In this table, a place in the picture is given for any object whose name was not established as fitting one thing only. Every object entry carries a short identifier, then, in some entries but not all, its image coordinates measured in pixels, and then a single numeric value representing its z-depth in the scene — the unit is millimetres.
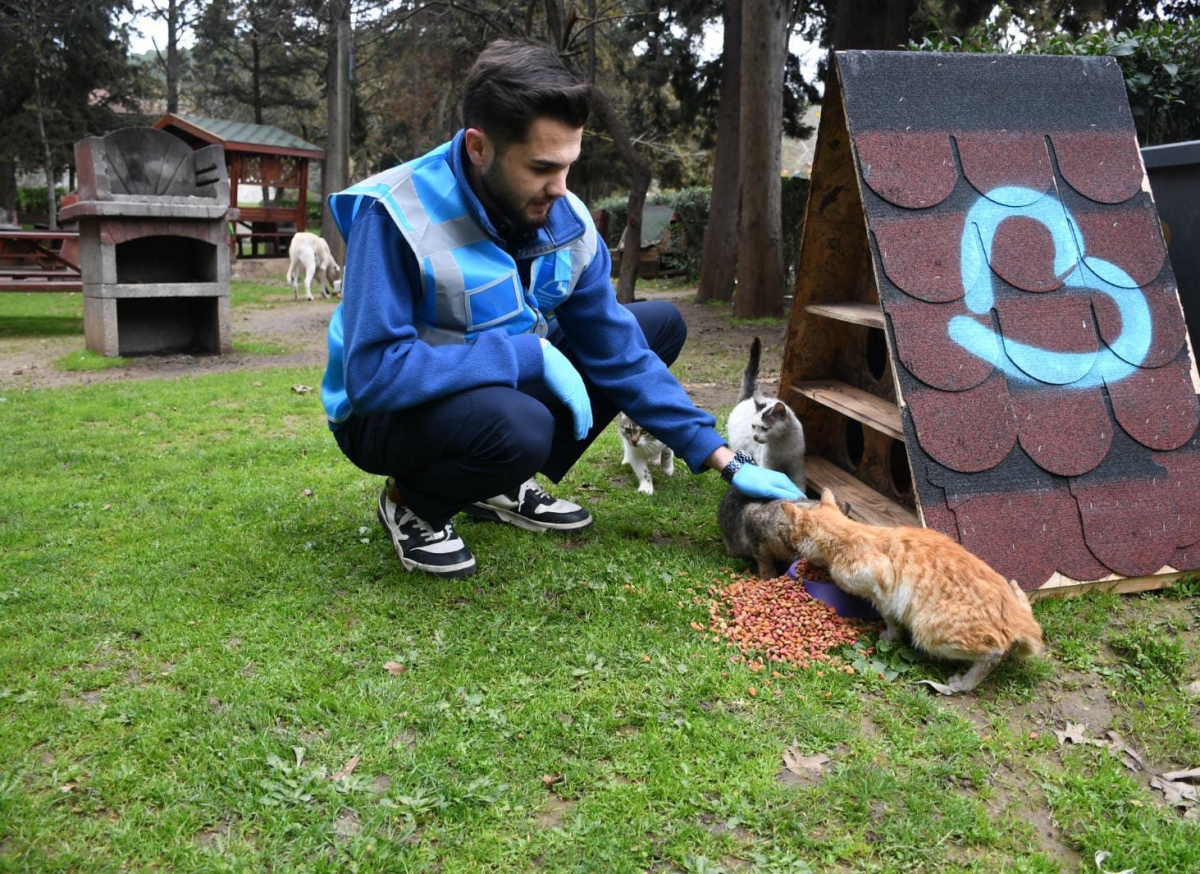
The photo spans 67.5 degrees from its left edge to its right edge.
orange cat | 2604
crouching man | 2873
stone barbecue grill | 8336
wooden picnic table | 10328
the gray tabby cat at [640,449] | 4551
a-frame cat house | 3166
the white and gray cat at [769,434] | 4242
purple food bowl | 3082
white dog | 15227
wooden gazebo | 22125
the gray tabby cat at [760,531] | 3234
